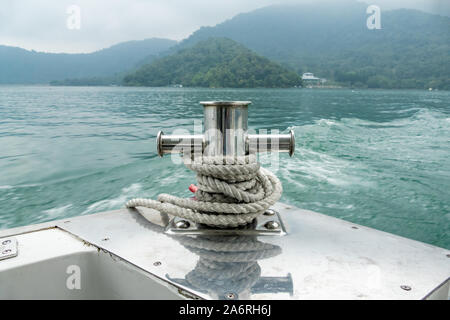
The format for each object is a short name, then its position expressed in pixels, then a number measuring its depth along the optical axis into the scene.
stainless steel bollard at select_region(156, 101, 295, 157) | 1.08
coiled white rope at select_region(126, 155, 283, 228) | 1.10
